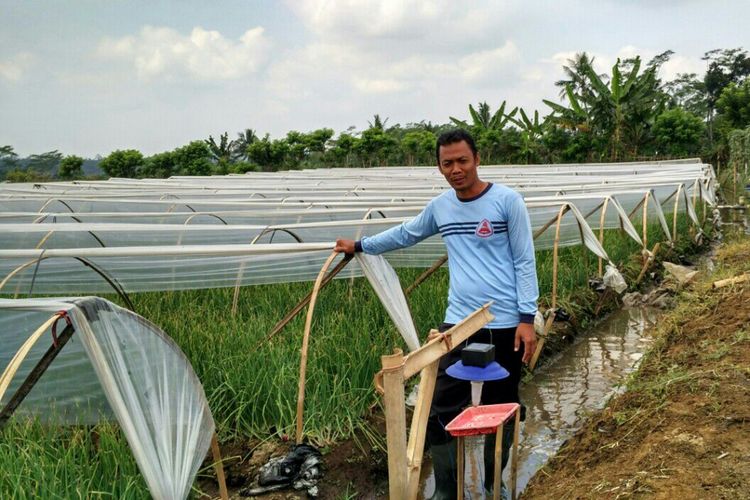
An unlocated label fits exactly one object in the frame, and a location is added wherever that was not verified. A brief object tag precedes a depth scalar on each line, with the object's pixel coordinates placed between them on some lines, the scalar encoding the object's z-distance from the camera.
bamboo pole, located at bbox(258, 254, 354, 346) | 3.84
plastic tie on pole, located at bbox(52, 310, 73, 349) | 2.23
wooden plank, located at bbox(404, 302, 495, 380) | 2.20
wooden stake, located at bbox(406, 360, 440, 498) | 2.32
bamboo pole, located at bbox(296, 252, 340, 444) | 3.23
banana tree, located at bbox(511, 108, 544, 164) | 27.73
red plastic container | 2.04
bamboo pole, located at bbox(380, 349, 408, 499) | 2.14
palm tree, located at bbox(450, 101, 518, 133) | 28.19
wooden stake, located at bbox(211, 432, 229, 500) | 2.70
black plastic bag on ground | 3.10
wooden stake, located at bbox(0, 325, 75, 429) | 2.34
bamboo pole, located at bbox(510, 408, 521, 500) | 2.52
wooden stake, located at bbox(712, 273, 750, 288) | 5.09
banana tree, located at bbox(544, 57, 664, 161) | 22.56
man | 2.53
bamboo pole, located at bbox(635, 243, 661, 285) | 7.95
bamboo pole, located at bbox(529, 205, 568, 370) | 4.60
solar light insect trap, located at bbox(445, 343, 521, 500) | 2.06
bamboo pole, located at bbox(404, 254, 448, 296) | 4.99
